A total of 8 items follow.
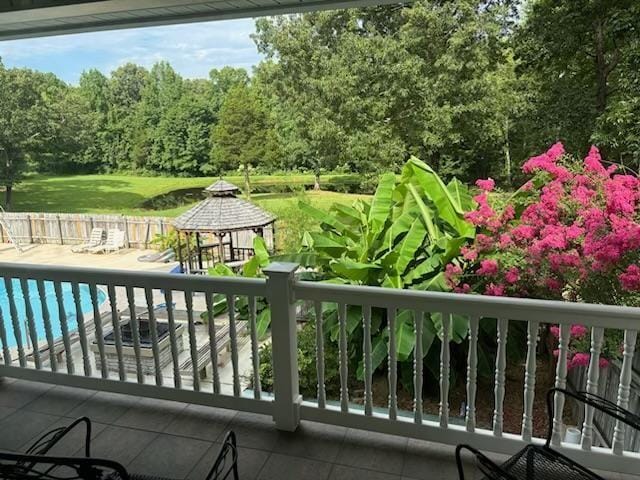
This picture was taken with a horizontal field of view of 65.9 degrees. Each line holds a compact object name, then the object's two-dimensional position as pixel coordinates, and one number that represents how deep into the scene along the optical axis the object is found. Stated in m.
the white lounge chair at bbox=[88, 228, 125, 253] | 12.55
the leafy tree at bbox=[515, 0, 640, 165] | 5.33
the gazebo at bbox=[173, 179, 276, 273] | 7.98
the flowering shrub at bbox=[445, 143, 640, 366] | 3.04
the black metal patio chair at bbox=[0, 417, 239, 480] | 1.11
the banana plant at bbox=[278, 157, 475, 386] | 4.09
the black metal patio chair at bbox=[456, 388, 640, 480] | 1.58
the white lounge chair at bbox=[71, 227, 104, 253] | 12.70
